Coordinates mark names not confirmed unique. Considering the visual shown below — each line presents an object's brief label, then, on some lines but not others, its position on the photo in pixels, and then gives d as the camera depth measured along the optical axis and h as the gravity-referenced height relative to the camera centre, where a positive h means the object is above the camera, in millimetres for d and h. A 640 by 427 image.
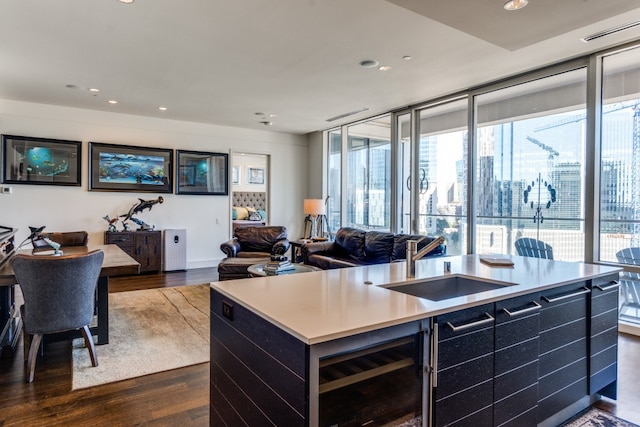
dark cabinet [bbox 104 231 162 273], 6466 -720
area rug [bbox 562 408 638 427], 2209 -1290
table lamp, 7211 -39
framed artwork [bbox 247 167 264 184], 11031 +876
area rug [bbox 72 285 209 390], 2887 -1261
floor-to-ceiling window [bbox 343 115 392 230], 6699 +583
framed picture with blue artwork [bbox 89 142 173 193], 6578 +659
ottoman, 5090 -884
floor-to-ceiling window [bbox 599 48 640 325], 3787 +357
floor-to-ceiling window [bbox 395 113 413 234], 6227 +584
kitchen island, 1300 -598
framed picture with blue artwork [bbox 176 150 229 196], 7359 +636
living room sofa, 5043 -656
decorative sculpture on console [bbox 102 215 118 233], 6535 -319
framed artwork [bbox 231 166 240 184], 10777 +884
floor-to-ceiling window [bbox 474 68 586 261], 4223 +506
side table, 6449 -802
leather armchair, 5957 -618
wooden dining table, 3138 -915
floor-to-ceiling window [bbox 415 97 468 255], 5422 +499
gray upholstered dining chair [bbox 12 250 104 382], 2572 -633
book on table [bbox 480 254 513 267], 2564 -393
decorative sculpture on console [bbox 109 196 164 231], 6734 -219
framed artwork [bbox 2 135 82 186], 5914 +702
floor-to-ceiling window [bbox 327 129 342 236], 7926 +575
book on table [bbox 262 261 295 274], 3664 -617
